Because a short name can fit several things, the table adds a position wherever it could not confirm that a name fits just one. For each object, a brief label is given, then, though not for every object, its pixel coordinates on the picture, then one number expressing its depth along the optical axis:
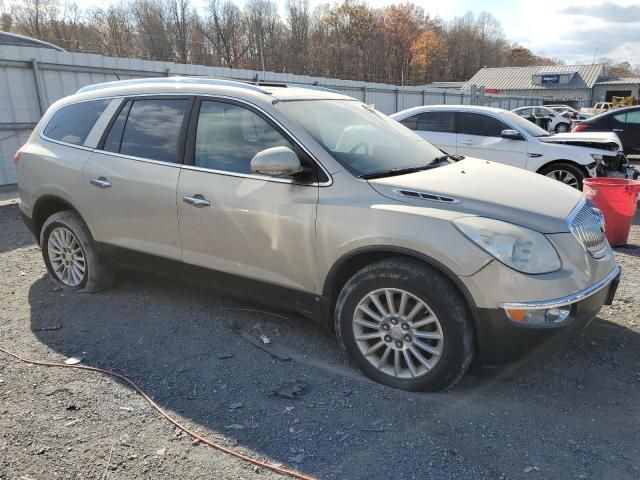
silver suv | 2.82
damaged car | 8.32
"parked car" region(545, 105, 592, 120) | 31.17
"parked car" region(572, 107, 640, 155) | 13.76
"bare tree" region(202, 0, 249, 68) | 62.66
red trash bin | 5.98
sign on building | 64.50
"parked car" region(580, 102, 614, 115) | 37.90
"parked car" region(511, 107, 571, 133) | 26.92
